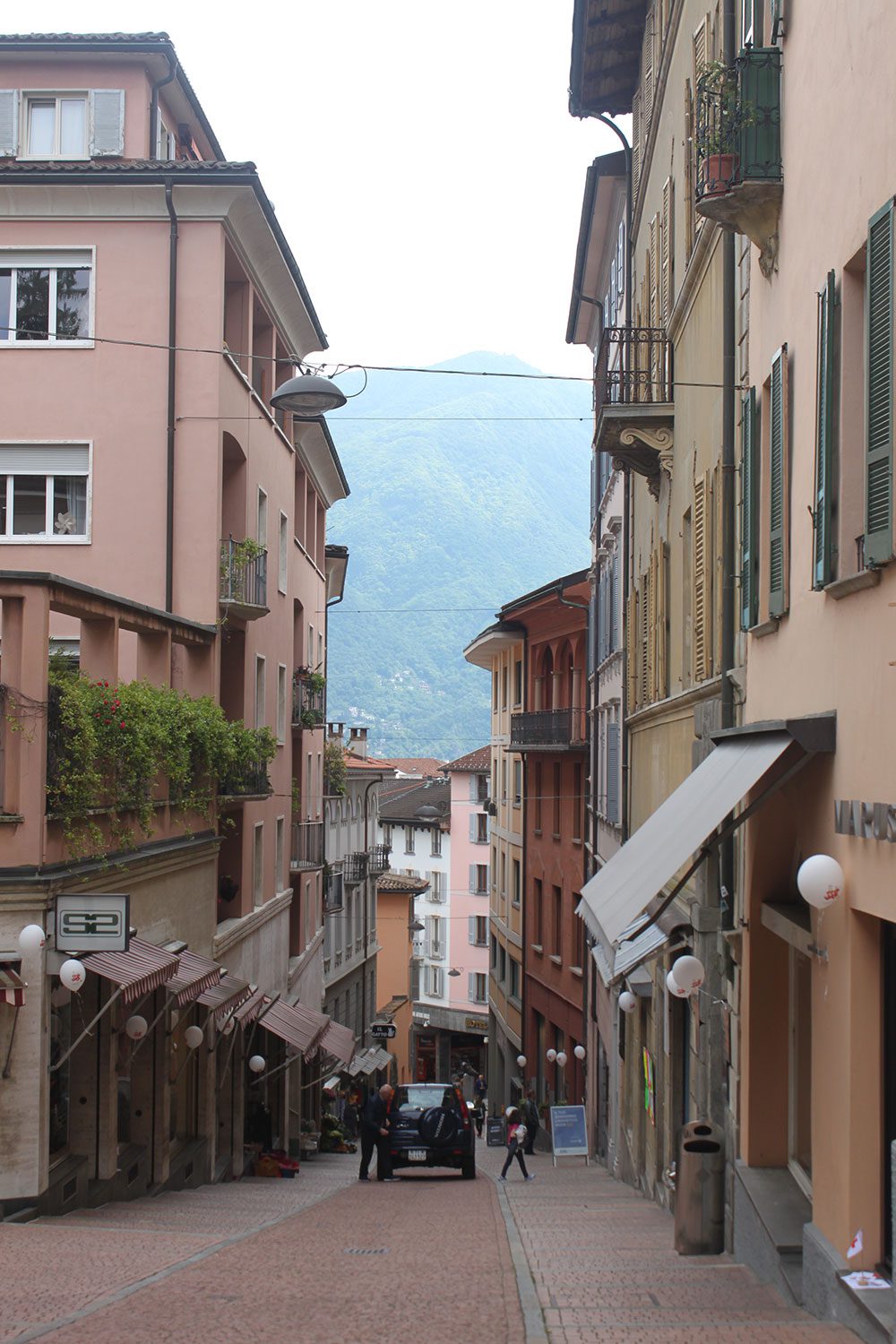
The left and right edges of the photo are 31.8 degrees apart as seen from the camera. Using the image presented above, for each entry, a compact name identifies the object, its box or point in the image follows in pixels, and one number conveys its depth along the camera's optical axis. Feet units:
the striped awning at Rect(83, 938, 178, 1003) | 45.93
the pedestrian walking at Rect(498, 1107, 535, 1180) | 82.07
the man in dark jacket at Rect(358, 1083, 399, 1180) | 76.39
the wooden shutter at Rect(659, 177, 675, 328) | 59.88
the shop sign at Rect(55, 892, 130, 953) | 45.37
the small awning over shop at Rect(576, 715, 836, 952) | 29.84
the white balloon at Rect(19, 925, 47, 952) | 41.88
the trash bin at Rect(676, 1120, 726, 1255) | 38.96
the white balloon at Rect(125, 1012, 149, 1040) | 53.98
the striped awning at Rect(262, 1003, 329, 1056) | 79.46
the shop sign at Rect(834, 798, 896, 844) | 24.40
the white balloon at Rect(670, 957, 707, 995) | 38.06
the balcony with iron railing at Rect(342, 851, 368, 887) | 168.66
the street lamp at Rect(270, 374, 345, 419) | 58.08
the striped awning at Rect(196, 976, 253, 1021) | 64.34
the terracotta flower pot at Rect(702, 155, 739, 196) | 35.24
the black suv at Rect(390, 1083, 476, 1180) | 79.15
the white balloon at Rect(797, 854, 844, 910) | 26.55
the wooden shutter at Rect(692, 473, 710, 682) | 48.62
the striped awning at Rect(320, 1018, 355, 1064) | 92.89
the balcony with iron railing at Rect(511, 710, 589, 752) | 121.39
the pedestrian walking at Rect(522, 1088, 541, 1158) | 113.11
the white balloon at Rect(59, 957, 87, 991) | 42.65
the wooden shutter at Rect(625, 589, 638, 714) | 76.69
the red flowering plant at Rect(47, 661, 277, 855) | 48.21
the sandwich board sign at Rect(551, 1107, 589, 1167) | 97.96
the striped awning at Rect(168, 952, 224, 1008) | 55.72
